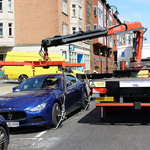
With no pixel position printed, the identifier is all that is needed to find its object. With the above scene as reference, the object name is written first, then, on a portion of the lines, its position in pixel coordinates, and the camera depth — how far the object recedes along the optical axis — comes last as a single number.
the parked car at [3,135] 4.79
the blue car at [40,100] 6.65
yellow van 24.66
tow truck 7.01
